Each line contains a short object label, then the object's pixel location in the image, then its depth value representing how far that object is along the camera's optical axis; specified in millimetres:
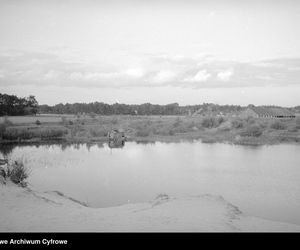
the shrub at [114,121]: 60147
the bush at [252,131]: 43219
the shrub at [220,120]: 55412
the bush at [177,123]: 54347
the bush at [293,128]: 47594
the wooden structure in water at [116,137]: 39972
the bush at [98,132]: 45416
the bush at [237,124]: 49750
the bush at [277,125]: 49178
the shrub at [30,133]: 39719
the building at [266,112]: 77006
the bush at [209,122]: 54609
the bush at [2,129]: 39331
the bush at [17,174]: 15883
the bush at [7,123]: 46062
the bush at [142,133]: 46719
